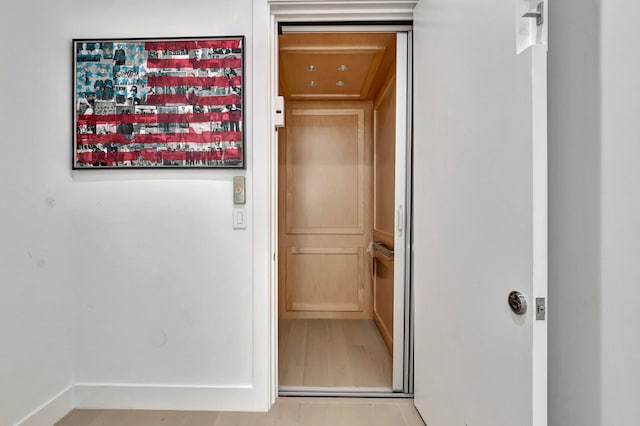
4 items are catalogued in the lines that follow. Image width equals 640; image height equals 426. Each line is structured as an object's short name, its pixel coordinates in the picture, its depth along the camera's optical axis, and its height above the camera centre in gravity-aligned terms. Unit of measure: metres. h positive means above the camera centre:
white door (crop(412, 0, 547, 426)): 0.90 -0.02
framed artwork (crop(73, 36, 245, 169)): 1.92 +0.59
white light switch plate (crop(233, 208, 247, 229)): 1.94 -0.04
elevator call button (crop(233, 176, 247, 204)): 1.93 +0.11
